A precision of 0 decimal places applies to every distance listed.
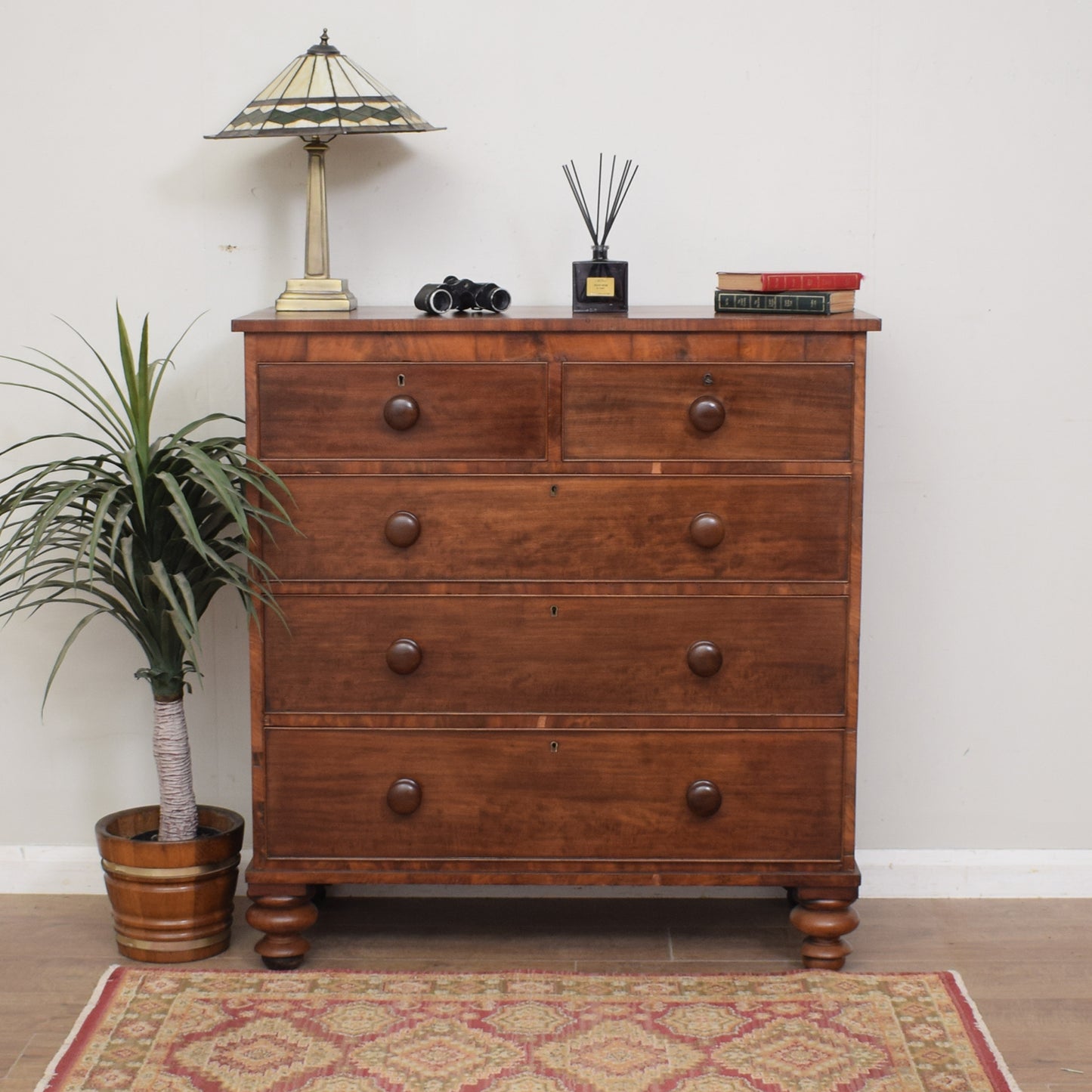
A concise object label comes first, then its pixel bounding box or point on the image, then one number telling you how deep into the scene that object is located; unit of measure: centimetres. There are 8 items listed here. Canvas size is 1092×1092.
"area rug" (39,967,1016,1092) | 204
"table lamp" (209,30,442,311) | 238
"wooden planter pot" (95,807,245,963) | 241
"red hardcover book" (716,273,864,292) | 228
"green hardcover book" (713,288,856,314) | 226
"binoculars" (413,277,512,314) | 234
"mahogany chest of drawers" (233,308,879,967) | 224
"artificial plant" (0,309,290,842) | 221
